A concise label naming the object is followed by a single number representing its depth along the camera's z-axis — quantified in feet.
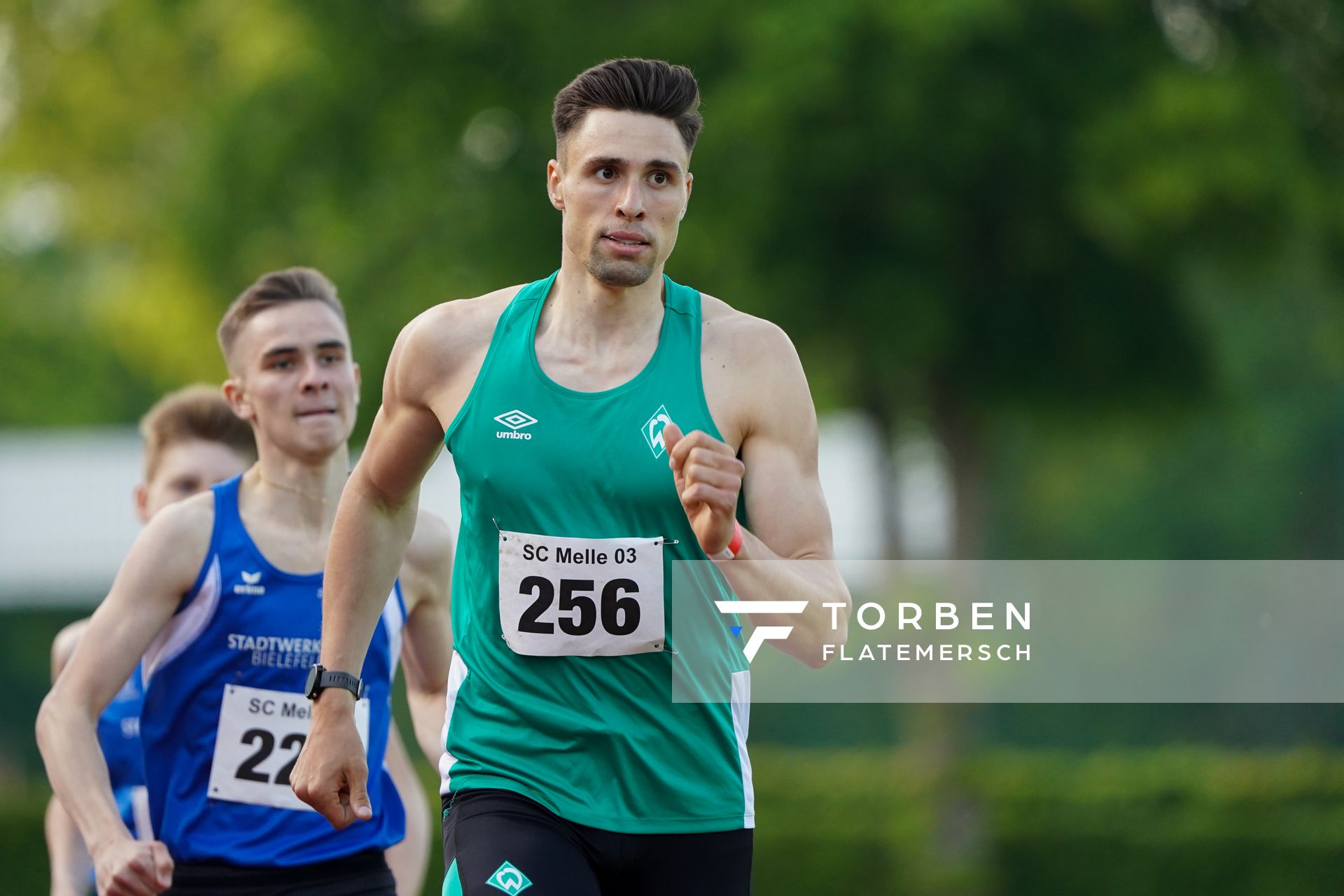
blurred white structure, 193.47
